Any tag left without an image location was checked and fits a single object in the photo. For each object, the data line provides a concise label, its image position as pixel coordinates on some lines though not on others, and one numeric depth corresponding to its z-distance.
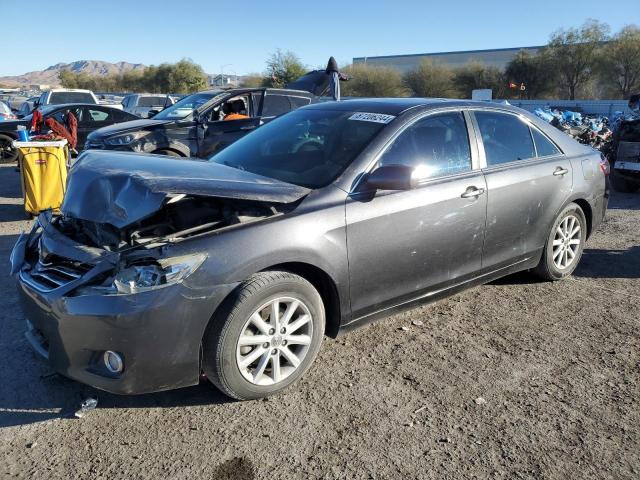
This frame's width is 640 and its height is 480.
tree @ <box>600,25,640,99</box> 41.94
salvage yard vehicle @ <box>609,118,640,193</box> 9.37
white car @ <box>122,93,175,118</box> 23.39
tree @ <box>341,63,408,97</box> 49.38
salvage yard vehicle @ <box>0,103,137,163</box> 13.42
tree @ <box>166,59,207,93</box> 63.12
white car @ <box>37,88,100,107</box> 19.00
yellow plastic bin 7.41
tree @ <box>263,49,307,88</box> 49.34
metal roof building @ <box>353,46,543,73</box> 62.90
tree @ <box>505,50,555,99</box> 46.53
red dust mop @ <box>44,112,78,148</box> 9.86
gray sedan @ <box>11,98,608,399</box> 2.72
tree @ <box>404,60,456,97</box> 47.84
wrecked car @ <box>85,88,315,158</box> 8.39
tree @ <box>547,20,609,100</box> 44.62
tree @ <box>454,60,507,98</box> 47.56
